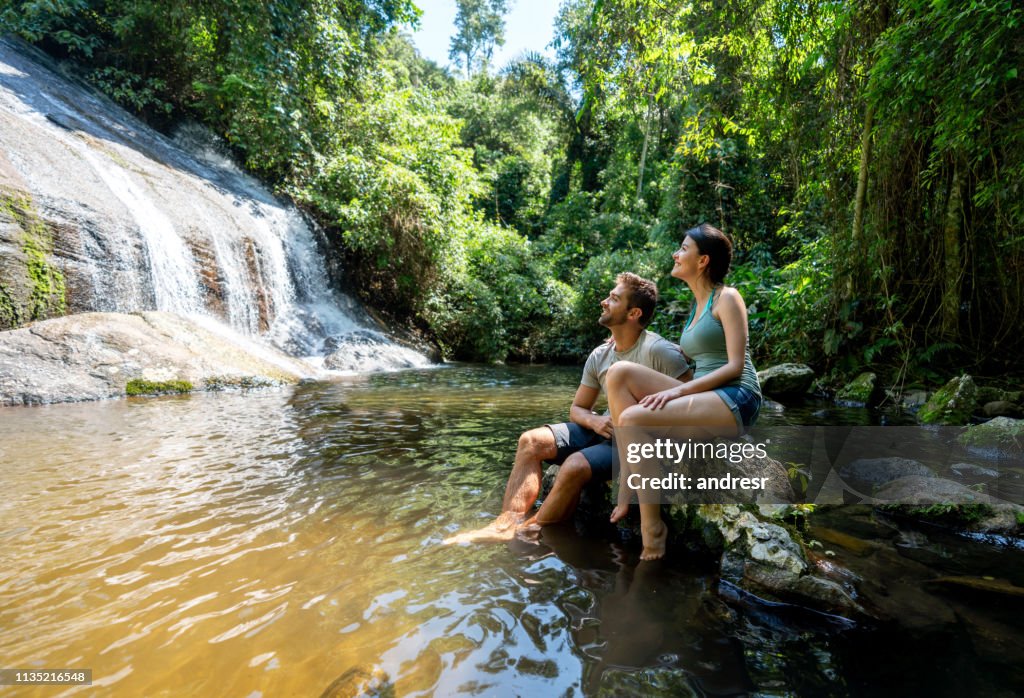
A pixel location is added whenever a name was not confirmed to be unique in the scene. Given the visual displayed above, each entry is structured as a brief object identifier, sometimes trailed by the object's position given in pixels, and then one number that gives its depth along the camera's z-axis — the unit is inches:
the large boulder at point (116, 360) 259.9
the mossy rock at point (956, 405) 225.9
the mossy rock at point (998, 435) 173.5
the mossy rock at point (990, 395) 234.7
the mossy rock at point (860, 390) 293.1
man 121.3
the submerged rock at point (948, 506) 114.6
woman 106.3
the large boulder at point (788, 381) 318.3
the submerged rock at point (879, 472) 149.1
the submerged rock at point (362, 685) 64.4
